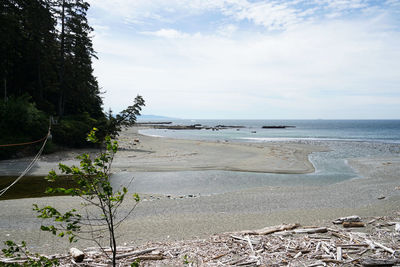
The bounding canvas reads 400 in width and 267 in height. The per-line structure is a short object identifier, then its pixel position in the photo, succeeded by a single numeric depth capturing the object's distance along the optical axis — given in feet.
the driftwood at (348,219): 24.67
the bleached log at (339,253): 16.14
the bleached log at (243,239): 19.15
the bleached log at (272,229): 21.84
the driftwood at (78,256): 16.52
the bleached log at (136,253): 17.24
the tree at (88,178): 9.50
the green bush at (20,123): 64.90
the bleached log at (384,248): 16.84
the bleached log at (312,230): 21.40
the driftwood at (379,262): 15.21
